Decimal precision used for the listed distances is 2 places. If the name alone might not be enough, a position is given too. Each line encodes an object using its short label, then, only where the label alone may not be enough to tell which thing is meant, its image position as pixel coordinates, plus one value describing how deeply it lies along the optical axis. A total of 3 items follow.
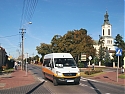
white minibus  15.48
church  123.81
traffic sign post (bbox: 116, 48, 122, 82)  19.64
